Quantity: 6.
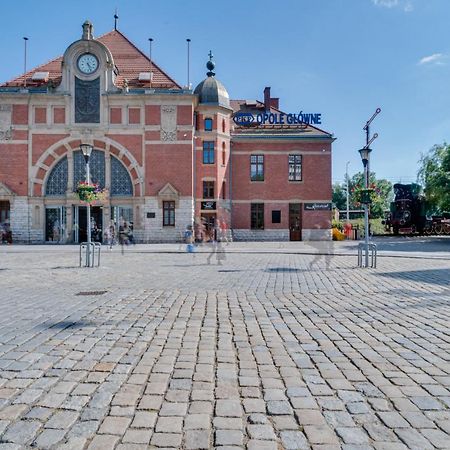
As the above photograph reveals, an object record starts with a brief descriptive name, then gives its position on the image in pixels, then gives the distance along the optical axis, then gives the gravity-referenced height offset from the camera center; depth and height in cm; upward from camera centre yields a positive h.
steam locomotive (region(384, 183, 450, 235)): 4528 +46
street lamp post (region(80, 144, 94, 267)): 1449 +212
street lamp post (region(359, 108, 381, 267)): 1461 +183
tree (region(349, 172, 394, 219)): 8737 +623
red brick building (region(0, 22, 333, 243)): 3300 +557
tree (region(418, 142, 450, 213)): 3140 +351
